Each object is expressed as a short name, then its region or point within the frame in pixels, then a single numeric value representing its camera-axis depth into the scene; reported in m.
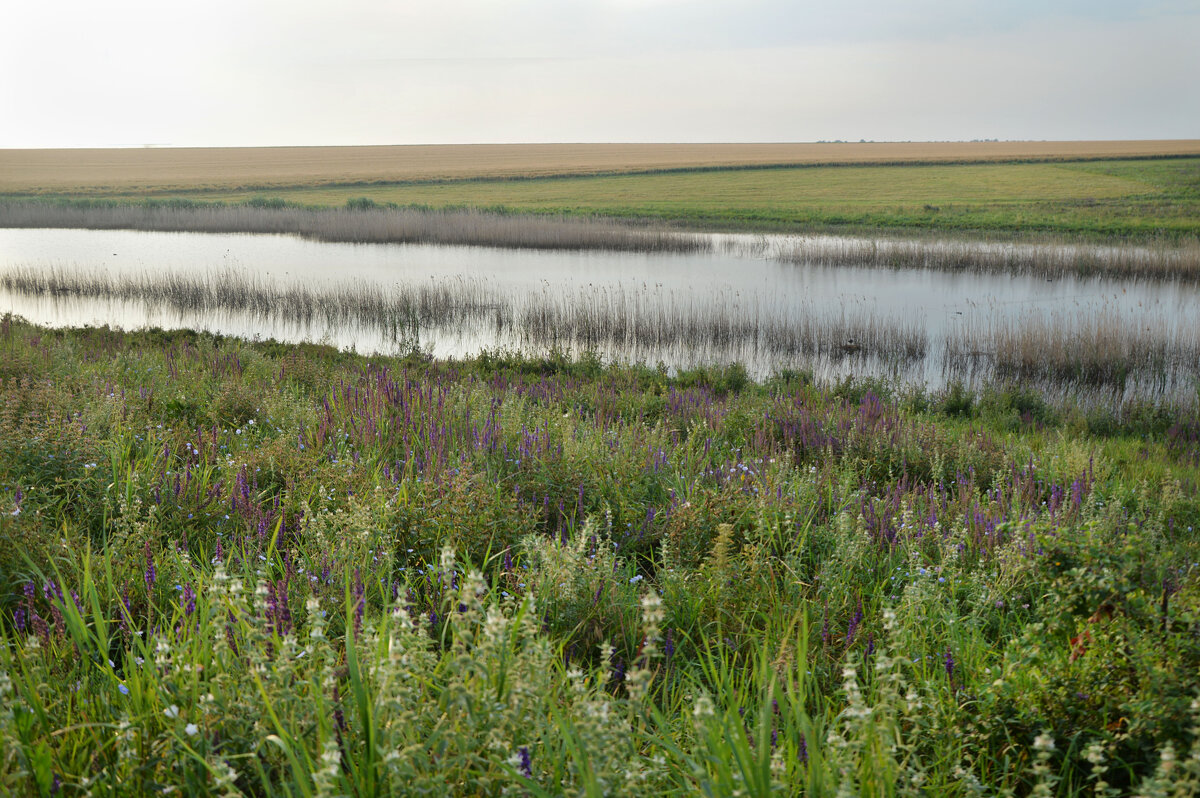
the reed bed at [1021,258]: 27.88
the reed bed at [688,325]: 16.45
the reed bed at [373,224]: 37.47
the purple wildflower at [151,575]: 3.63
